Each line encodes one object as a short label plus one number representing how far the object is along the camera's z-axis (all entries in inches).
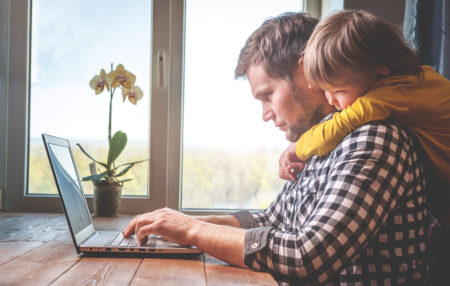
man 28.6
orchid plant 72.1
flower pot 70.4
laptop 36.8
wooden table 29.2
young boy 32.2
